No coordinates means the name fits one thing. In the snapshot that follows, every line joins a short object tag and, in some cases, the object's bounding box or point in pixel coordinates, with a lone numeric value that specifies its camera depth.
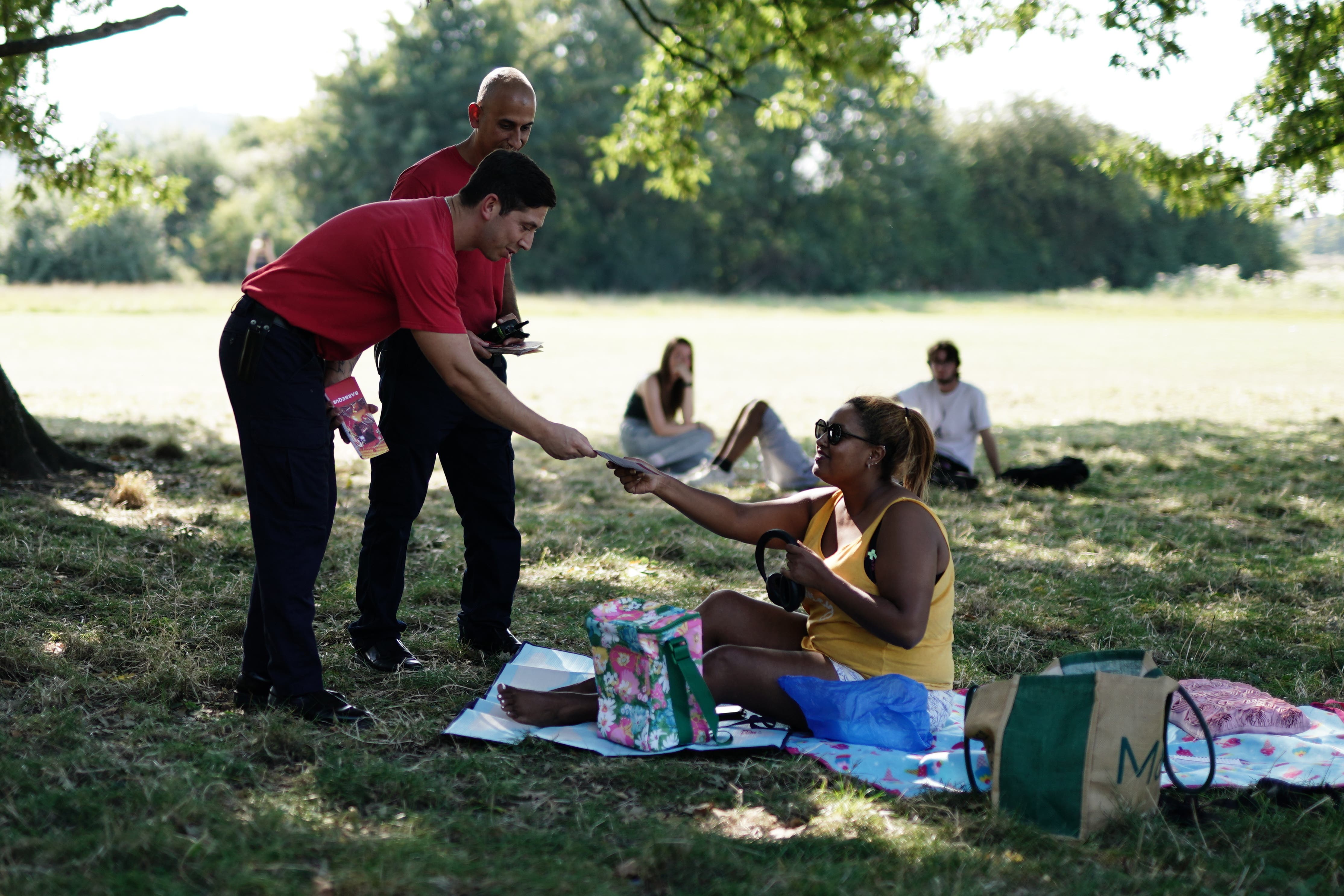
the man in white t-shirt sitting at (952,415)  8.47
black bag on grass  8.60
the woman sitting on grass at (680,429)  8.59
